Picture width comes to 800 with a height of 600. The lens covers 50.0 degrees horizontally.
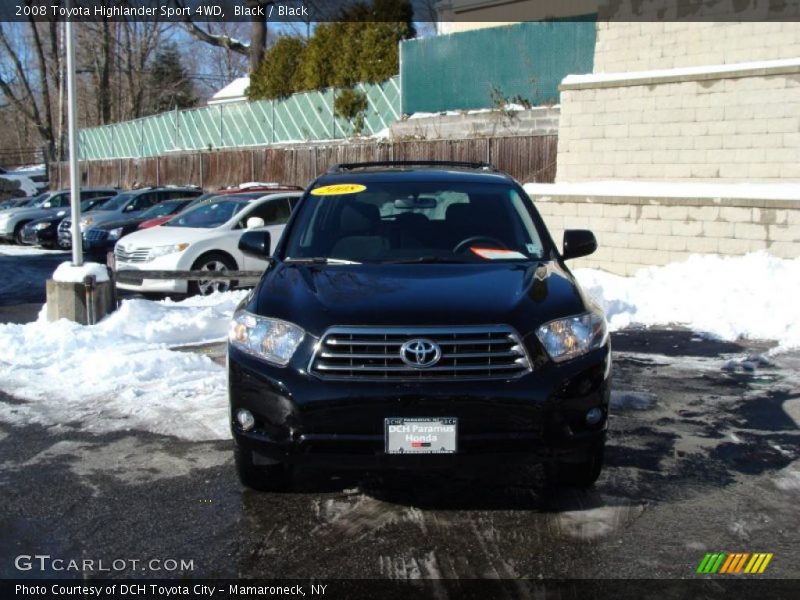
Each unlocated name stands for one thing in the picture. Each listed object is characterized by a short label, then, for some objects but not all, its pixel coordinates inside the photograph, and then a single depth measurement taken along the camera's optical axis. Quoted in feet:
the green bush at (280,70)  99.30
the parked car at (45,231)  73.00
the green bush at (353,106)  86.17
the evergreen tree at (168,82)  201.67
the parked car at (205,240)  39.55
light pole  30.14
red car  48.21
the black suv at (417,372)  12.98
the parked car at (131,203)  69.21
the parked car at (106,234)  57.21
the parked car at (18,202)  92.75
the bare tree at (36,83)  151.65
